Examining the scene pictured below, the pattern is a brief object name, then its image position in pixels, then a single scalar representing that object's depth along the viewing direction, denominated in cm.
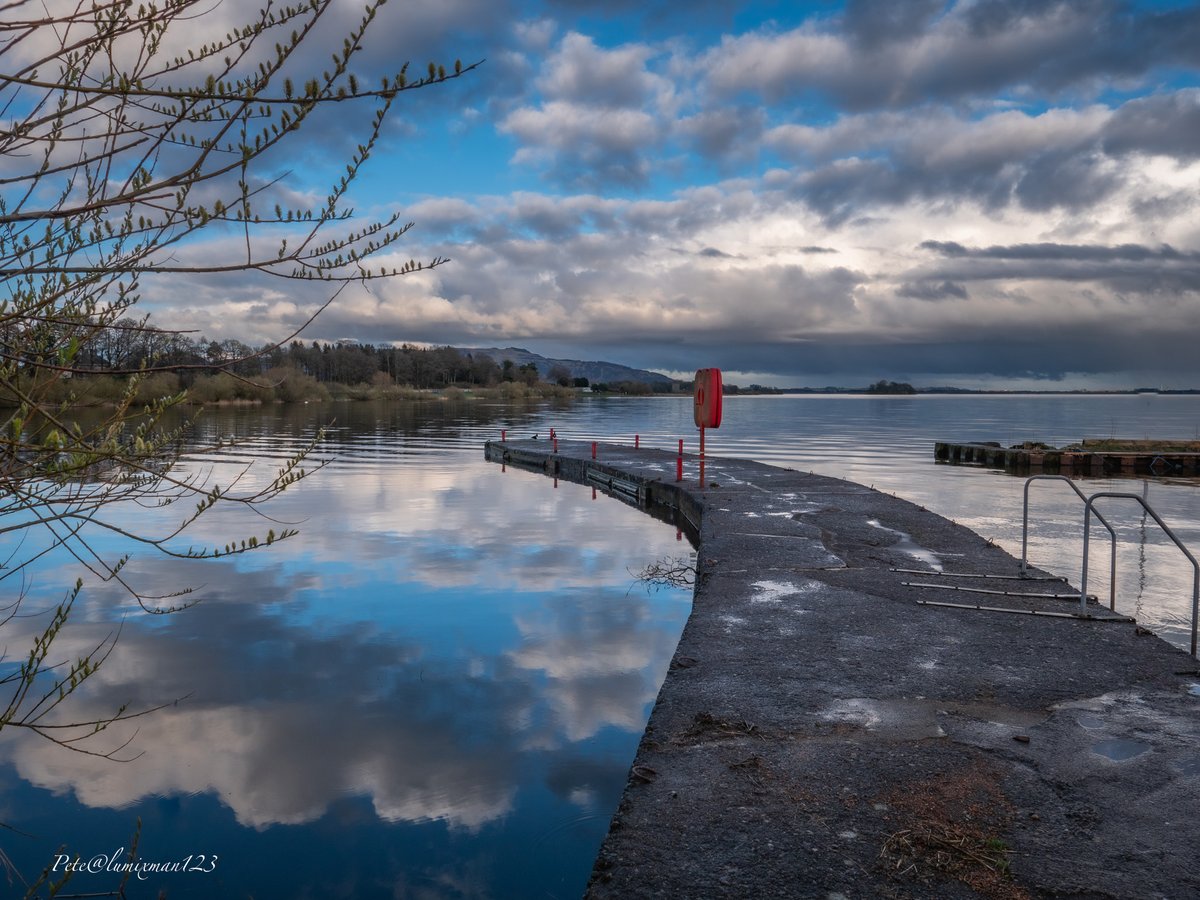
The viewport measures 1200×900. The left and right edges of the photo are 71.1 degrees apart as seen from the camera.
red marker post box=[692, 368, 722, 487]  1975
